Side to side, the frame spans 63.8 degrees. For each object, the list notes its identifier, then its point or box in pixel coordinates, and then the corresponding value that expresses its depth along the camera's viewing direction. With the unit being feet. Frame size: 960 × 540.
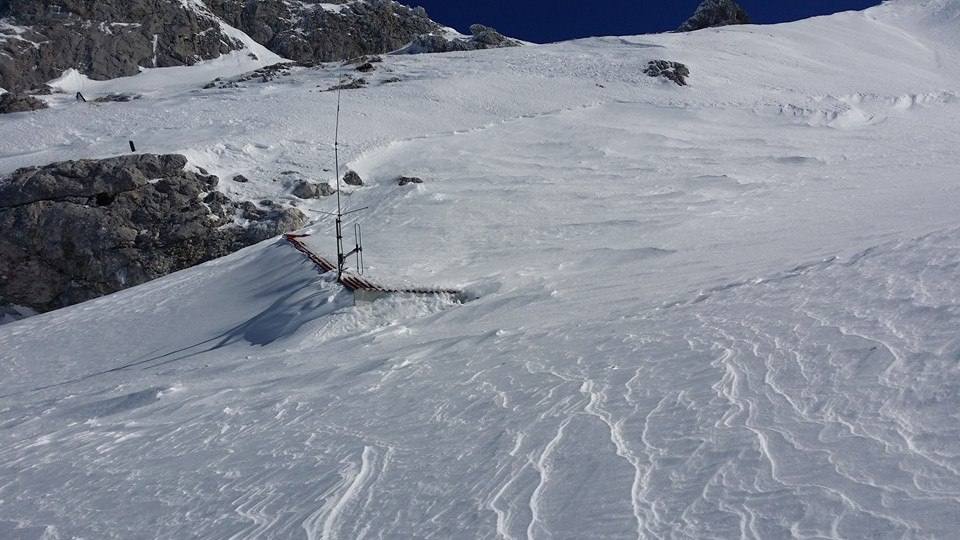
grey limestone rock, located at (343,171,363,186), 69.41
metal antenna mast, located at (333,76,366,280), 42.80
